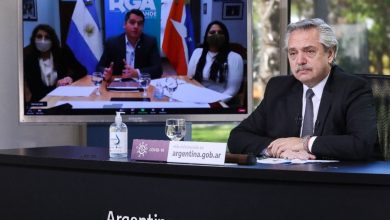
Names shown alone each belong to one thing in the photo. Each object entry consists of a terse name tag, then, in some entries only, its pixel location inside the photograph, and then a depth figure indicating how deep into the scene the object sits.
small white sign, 3.79
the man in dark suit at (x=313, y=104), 4.57
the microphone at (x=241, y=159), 3.82
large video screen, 6.62
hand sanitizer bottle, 4.25
